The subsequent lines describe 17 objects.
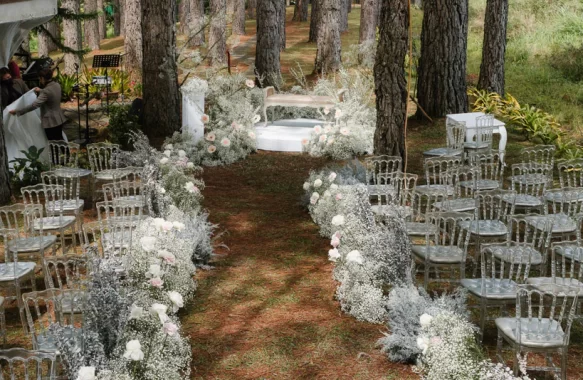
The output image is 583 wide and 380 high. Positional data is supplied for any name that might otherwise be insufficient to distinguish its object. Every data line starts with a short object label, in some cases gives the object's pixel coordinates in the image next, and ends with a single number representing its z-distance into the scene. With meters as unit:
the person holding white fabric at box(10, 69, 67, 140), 11.97
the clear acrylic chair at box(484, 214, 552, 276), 6.86
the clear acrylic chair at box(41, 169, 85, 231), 9.02
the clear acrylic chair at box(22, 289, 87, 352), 5.59
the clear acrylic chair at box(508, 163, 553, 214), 9.12
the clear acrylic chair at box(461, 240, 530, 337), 6.44
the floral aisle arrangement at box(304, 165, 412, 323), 7.32
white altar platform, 14.18
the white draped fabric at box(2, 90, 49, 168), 12.24
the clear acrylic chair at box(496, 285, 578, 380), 5.66
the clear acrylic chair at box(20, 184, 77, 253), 8.38
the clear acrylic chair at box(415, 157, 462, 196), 9.23
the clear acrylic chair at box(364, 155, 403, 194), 9.42
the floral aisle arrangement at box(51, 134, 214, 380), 5.45
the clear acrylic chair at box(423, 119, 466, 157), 11.66
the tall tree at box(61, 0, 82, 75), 23.75
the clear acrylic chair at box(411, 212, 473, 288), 7.33
